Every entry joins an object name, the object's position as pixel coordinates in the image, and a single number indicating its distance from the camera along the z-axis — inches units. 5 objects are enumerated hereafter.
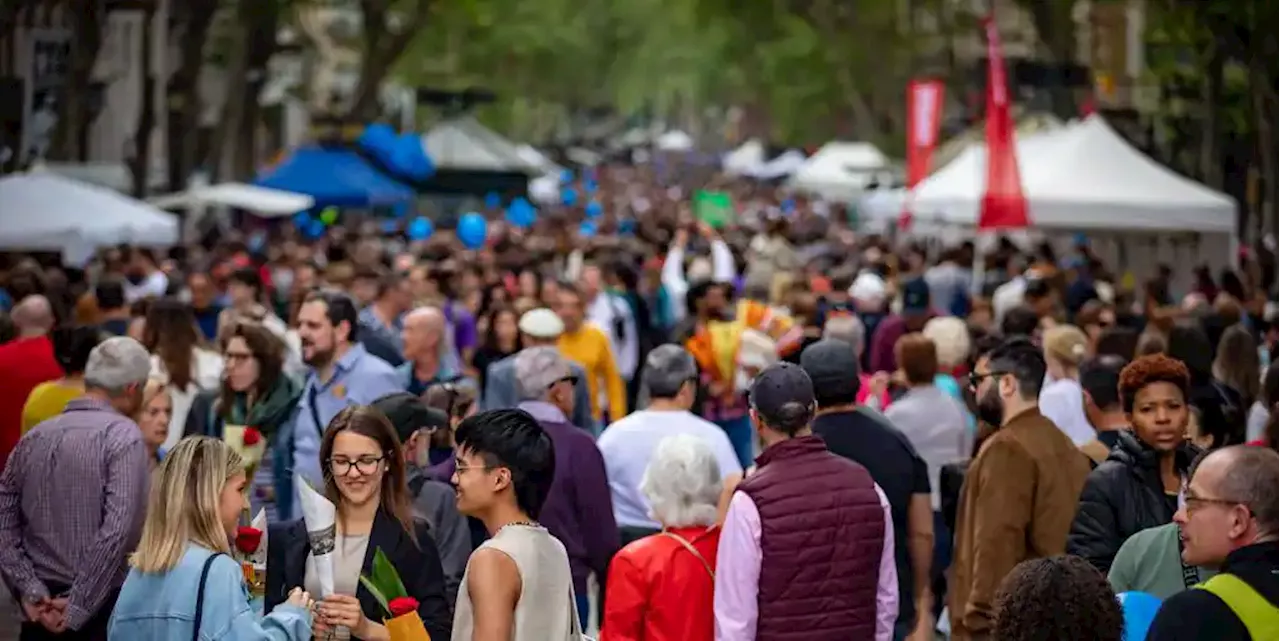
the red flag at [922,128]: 1187.3
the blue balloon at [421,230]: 1332.4
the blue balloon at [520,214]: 1646.2
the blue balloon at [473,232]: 1304.1
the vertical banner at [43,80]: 1066.7
